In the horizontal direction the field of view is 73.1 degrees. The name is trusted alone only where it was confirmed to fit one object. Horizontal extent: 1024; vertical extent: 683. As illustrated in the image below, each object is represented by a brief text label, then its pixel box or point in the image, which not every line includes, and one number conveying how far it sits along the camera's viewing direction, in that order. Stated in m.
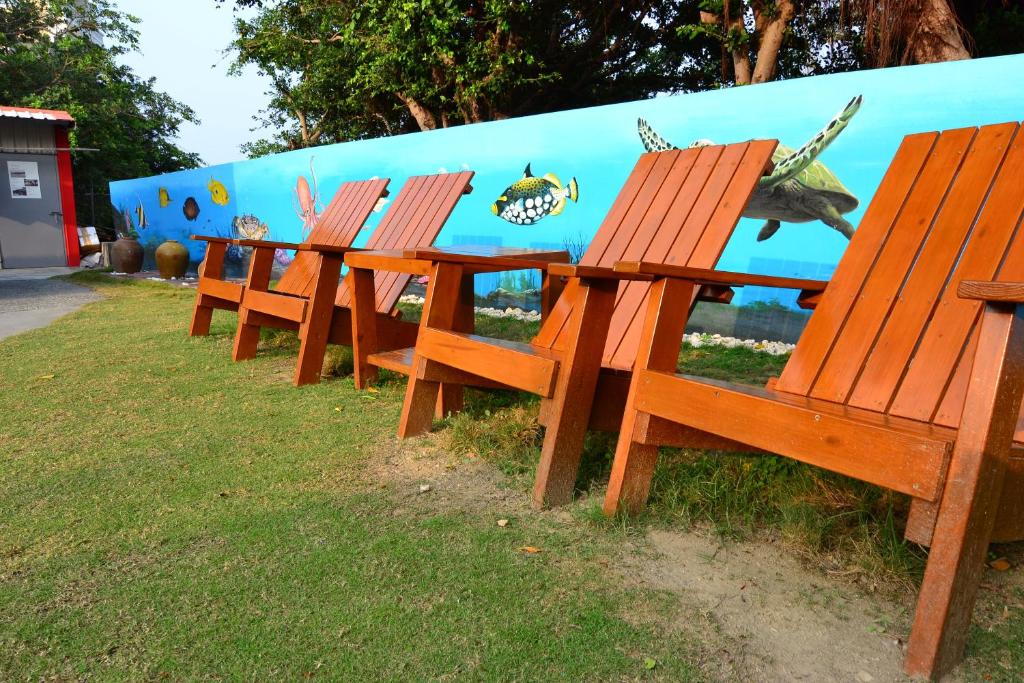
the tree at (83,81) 19.48
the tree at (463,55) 11.88
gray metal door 14.66
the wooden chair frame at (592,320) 2.11
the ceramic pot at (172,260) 11.95
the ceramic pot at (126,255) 12.85
